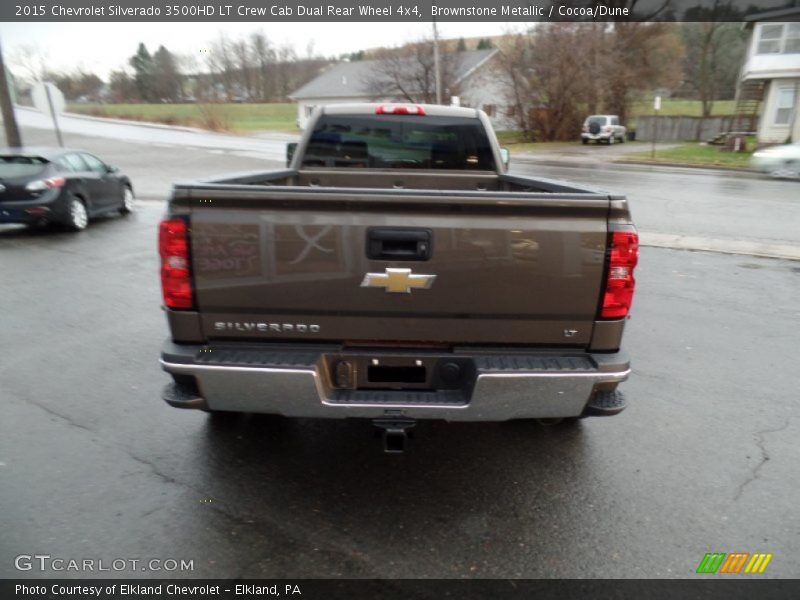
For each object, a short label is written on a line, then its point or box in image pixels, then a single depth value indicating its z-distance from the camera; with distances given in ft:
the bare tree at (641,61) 128.06
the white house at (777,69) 95.61
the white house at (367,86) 153.69
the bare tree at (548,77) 118.73
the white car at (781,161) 65.05
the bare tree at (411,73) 143.84
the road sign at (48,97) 48.80
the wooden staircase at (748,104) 103.55
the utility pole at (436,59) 105.99
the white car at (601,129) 116.47
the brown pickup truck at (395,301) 8.43
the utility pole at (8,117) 43.37
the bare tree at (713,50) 138.72
